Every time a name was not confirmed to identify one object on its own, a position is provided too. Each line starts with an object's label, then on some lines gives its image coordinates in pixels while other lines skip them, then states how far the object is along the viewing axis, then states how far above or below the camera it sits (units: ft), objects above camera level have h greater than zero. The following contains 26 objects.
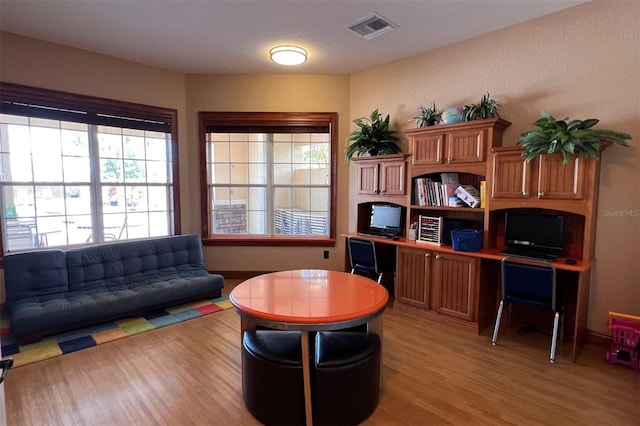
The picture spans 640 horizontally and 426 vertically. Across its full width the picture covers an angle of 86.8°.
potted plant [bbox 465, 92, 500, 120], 10.48 +2.51
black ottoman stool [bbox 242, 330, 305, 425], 6.17 -3.57
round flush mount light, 12.03 +4.82
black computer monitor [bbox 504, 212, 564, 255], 9.36 -1.19
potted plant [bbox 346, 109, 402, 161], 13.43 +2.05
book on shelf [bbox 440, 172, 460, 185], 11.44 +0.41
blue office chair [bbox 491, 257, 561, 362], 8.61 -2.49
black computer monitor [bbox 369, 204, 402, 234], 12.99 -1.12
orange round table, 6.09 -2.29
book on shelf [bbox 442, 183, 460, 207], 11.17 -0.14
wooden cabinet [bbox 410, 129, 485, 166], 10.48 +1.38
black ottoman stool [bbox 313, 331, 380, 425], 6.19 -3.60
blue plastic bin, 10.32 -1.52
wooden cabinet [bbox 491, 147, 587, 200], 8.78 +0.39
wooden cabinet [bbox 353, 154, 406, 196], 12.48 +0.56
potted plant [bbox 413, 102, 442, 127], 11.73 +2.55
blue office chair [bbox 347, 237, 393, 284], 12.36 -2.53
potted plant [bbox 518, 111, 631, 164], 8.23 +1.32
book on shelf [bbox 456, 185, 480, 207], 10.75 -0.16
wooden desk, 8.59 -2.35
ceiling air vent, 10.18 +5.12
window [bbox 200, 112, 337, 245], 15.75 +0.24
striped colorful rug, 9.00 -4.35
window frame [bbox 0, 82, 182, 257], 11.27 +3.05
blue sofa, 9.82 -3.32
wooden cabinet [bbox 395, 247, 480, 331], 10.30 -3.09
